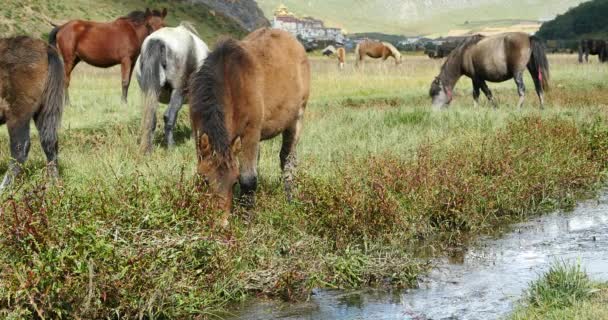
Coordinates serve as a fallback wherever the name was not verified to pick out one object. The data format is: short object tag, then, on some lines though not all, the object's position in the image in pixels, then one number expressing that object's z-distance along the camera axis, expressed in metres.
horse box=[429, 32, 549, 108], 17.39
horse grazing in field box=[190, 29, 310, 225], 6.77
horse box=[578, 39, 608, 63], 44.34
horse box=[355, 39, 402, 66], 42.50
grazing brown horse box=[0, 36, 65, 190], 8.88
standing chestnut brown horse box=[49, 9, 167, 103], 17.47
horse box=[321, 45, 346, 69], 69.91
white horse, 11.92
